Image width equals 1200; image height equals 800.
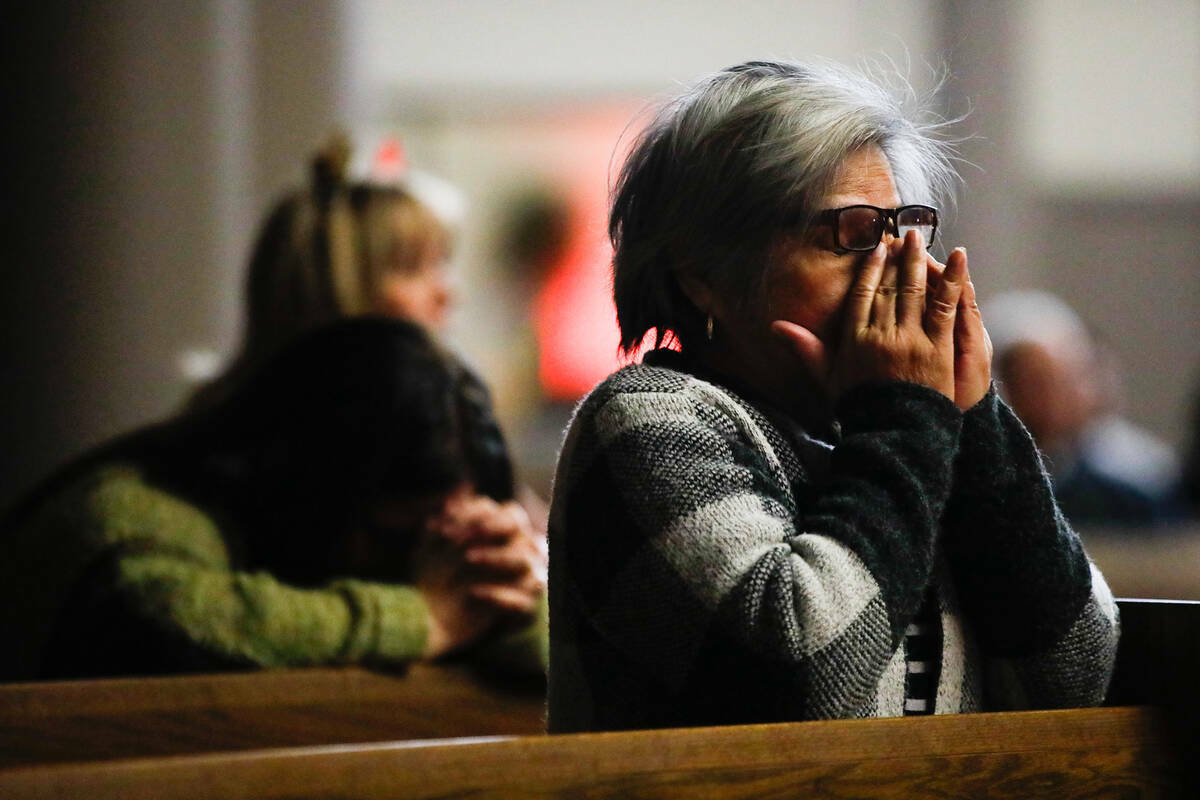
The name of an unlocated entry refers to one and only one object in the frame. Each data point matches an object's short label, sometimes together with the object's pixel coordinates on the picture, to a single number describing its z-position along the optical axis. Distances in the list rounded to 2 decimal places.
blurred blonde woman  7.25
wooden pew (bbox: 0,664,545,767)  6.01
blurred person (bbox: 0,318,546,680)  6.38
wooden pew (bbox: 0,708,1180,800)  5.35
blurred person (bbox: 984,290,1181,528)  11.71
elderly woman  5.58
